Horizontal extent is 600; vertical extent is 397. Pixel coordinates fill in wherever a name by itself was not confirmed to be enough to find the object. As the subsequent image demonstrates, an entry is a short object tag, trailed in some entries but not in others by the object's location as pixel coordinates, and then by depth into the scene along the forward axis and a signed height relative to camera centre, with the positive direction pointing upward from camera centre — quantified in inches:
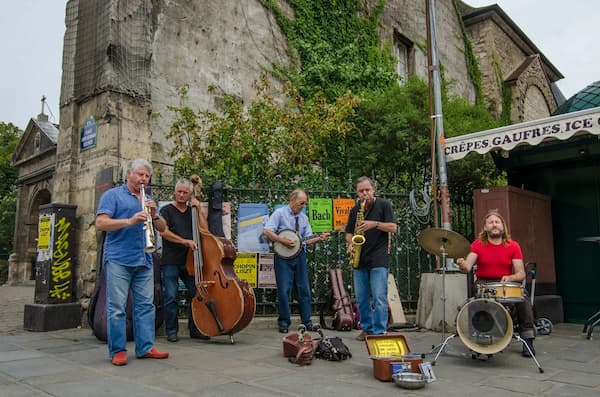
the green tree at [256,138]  363.3 +93.5
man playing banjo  262.5 +5.5
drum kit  184.5 -21.8
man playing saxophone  228.4 +4.5
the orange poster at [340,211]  316.8 +31.4
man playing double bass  238.8 +6.2
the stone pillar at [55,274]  267.1 -6.2
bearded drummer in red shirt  201.8 -0.5
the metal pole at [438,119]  307.0 +87.9
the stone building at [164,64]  295.7 +158.2
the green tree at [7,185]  1264.8 +207.5
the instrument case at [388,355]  161.3 -31.2
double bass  217.9 -12.5
